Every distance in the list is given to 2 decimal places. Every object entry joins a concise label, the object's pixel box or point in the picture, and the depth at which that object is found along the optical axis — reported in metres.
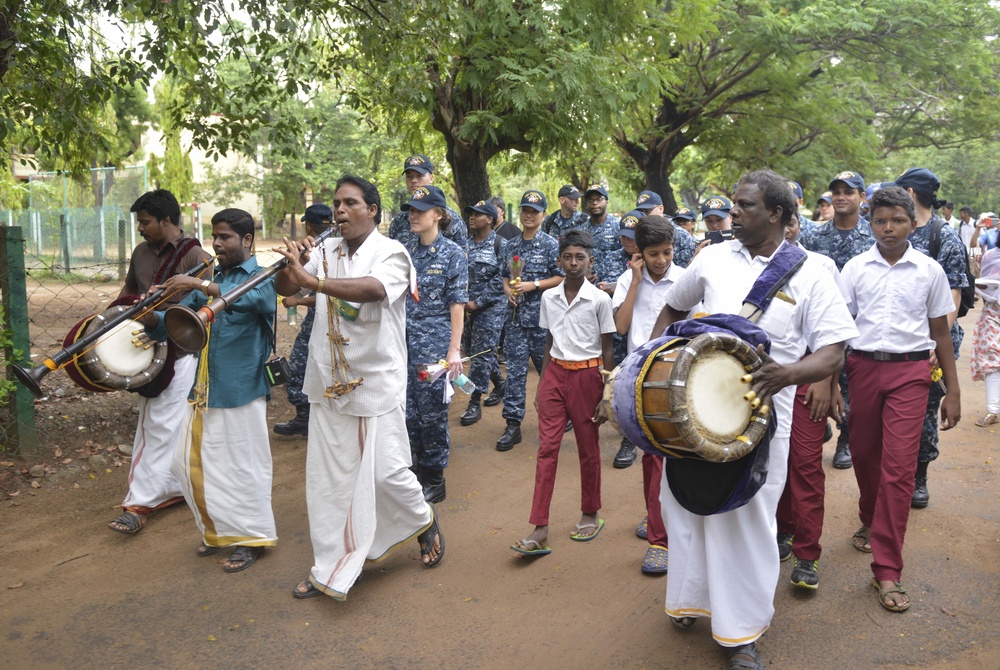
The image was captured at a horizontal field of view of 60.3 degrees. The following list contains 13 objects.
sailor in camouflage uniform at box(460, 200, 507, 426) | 8.15
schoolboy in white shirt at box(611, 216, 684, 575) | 4.67
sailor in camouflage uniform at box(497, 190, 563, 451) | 7.47
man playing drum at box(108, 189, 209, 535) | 5.46
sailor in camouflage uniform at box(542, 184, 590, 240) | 9.15
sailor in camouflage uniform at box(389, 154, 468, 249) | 7.14
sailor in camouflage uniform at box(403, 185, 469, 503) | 5.88
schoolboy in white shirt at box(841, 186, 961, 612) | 4.41
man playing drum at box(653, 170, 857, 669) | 3.62
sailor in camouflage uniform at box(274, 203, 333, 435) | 7.39
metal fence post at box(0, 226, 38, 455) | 6.04
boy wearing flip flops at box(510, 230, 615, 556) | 4.96
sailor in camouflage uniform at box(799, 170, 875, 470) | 6.47
